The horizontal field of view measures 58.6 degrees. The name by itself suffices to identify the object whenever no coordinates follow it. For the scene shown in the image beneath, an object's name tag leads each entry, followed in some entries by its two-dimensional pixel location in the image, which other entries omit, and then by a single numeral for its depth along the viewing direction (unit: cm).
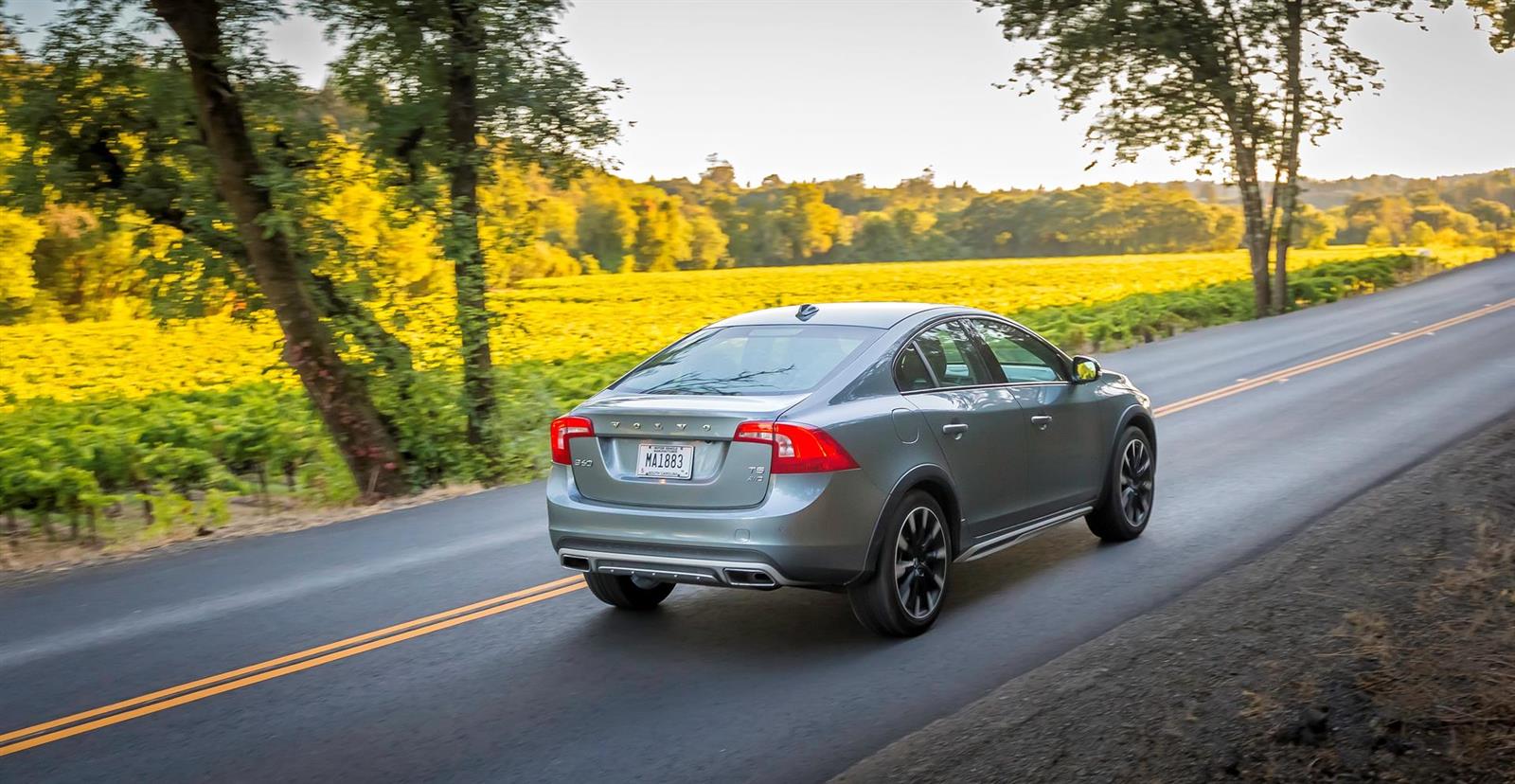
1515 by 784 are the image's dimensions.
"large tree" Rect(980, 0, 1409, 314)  3234
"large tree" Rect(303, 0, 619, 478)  1357
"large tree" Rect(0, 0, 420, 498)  1232
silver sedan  630
